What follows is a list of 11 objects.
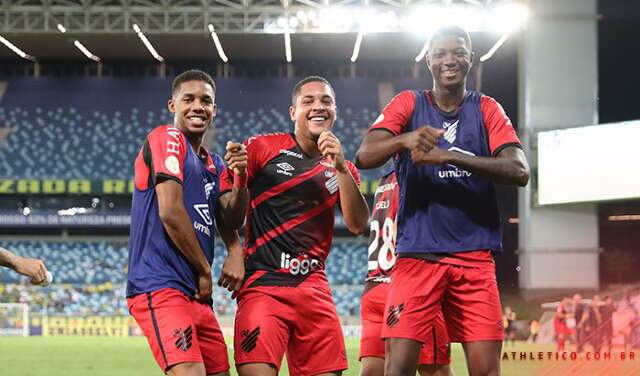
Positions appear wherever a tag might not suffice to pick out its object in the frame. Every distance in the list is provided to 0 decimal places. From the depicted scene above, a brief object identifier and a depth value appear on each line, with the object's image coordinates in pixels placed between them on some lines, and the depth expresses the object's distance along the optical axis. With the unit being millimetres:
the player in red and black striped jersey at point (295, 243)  4852
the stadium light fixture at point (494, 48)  29053
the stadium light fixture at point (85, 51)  32156
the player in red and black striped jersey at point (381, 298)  5562
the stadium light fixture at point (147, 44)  28516
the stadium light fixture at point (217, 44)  28294
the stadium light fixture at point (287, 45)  29400
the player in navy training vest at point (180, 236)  4398
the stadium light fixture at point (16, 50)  31644
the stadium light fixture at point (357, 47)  29653
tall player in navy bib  4289
